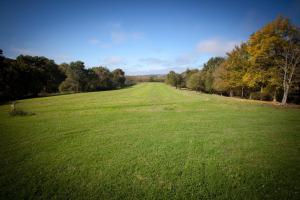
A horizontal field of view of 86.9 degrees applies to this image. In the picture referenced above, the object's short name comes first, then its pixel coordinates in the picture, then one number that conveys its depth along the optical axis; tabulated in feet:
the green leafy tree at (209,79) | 182.99
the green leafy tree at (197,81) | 211.53
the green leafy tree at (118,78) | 368.54
